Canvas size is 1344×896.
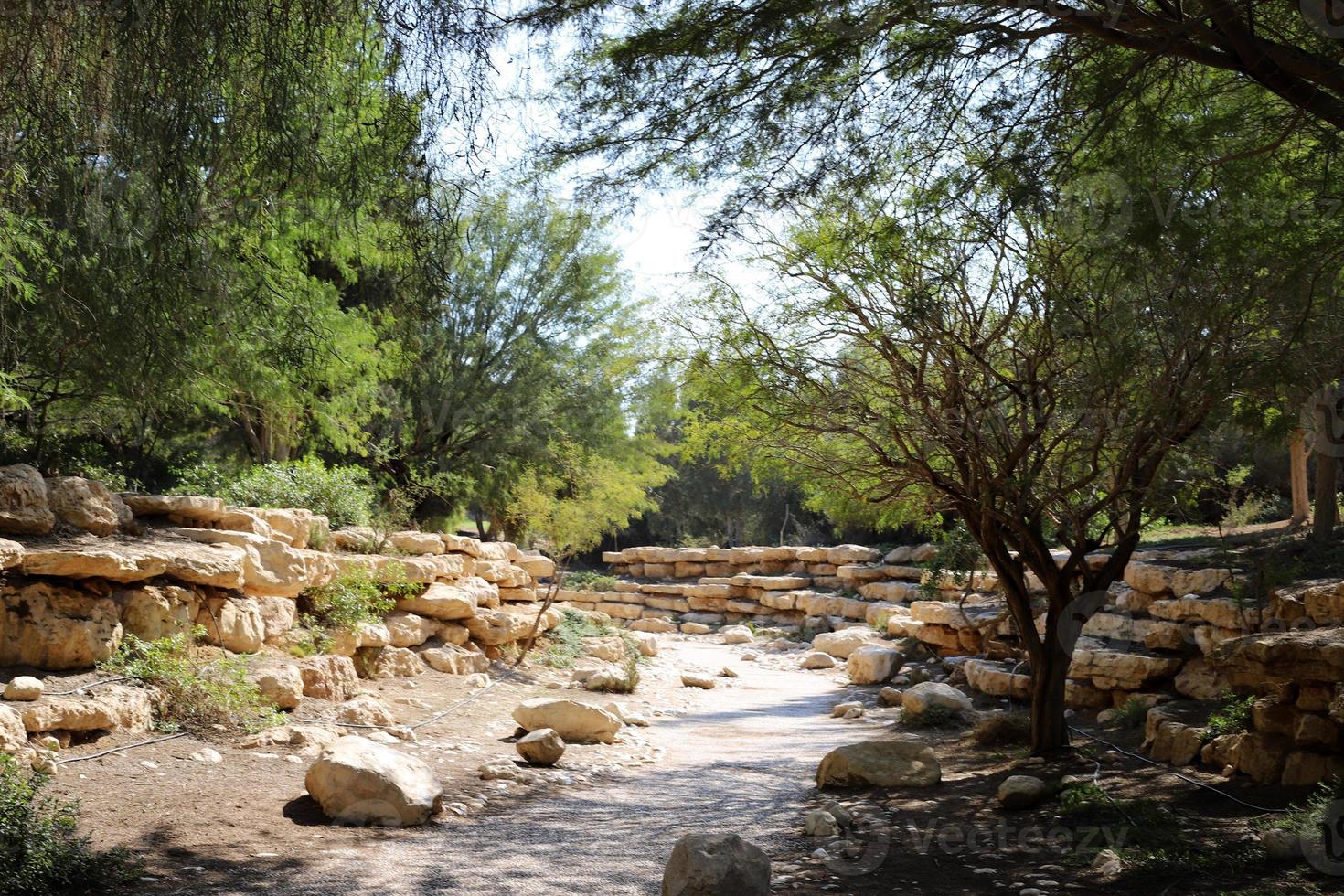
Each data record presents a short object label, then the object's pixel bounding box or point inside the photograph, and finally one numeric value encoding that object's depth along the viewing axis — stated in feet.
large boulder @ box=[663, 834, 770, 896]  15.26
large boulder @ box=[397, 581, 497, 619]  37.65
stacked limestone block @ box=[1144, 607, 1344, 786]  18.66
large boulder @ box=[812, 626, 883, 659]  55.42
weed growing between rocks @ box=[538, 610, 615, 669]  45.65
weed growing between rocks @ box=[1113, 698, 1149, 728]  28.35
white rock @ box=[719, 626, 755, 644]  67.36
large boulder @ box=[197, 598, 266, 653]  25.36
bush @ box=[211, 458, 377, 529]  35.01
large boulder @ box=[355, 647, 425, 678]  32.50
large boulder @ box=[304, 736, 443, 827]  19.19
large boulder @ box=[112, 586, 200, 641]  23.16
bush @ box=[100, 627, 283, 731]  22.13
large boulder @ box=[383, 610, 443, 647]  35.45
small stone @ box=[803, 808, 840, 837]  20.26
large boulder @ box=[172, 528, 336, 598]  27.27
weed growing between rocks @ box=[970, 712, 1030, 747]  29.22
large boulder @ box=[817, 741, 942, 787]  24.30
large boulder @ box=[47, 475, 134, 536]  23.97
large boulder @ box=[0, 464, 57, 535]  22.20
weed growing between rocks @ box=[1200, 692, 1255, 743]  22.21
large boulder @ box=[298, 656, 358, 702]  27.45
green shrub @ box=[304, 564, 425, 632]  31.19
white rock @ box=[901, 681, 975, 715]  34.65
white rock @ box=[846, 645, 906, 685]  46.29
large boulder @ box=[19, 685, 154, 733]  18.83
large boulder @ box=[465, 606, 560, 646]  41.24
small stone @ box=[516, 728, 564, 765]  26.96
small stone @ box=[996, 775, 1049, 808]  21.33
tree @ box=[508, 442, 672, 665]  50.98
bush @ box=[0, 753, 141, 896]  13.29
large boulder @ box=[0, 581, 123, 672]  21.12
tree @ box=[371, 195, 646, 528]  63.00
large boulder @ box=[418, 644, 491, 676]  37.09
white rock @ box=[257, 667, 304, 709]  24.85
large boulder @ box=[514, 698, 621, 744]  30.27
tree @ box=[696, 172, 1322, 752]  19.39
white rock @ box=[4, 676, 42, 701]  19.06
